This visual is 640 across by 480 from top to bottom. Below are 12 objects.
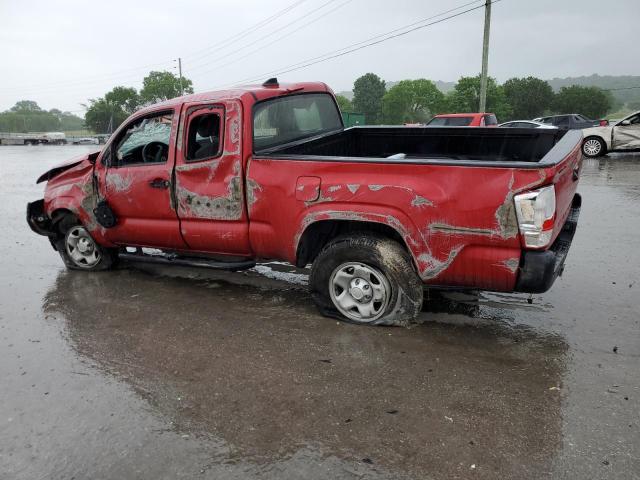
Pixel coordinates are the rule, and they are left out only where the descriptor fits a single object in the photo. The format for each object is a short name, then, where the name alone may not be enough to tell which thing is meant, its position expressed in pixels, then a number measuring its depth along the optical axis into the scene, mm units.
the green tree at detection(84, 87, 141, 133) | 108812
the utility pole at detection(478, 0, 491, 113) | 22234
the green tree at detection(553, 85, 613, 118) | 96500
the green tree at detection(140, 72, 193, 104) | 116438
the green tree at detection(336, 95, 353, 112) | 133025
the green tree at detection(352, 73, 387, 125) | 137250
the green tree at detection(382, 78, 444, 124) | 127375
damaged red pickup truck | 3332
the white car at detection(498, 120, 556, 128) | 19989
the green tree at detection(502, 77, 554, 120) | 96125
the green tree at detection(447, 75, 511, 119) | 88562
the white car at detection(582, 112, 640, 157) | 15242
